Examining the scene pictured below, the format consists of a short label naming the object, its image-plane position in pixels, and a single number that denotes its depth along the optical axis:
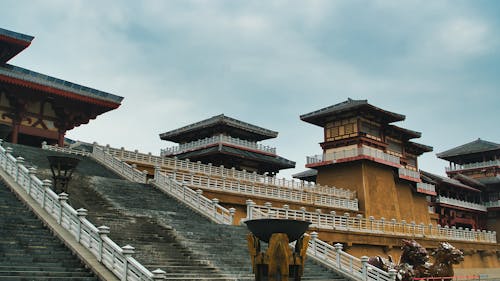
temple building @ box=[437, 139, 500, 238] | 59.53
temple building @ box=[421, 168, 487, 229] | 53.41
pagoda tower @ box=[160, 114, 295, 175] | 46.19
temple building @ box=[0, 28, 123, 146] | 32.09
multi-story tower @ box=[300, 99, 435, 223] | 41.06
